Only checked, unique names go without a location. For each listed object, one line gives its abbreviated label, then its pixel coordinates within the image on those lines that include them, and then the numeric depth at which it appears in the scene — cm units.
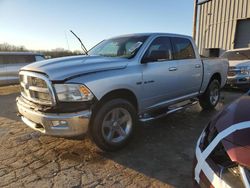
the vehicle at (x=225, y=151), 160
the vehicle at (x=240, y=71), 852
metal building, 1471
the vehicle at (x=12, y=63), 1013
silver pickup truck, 309
